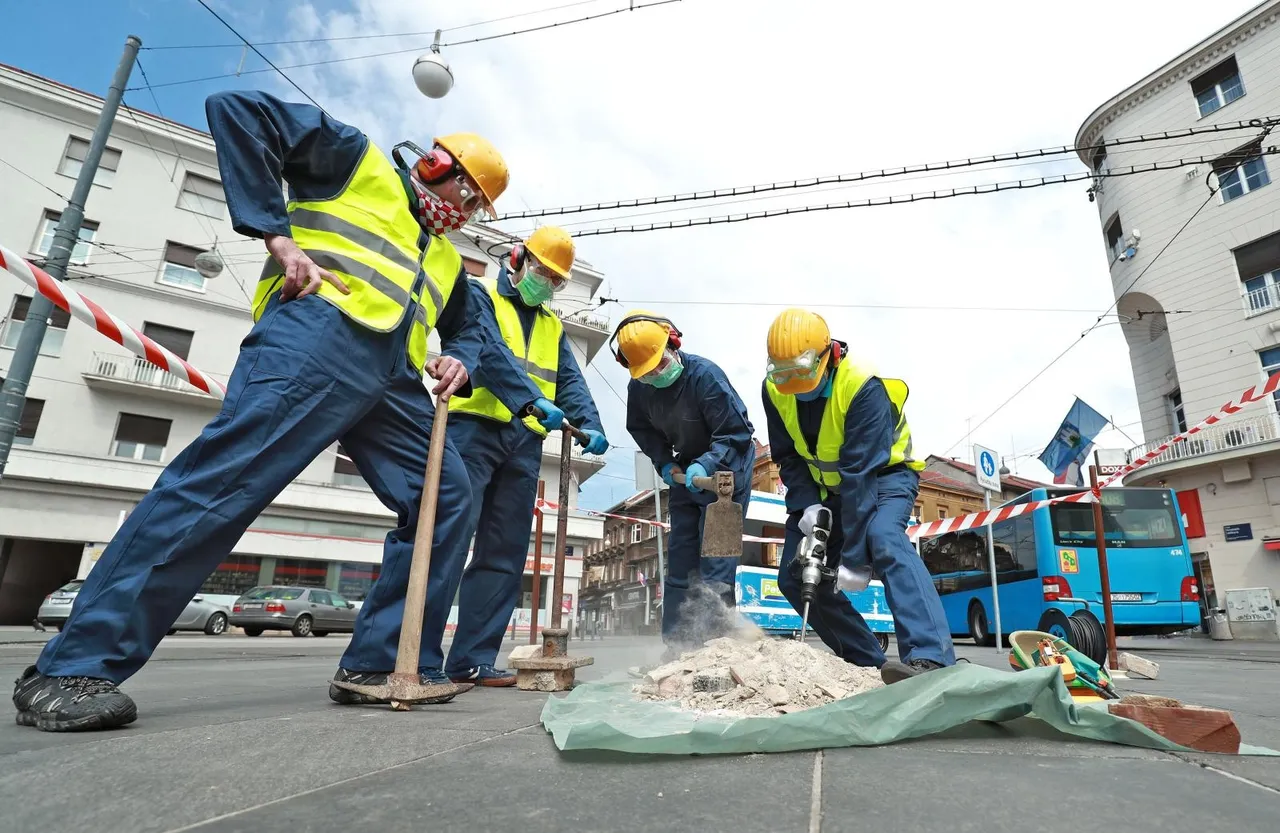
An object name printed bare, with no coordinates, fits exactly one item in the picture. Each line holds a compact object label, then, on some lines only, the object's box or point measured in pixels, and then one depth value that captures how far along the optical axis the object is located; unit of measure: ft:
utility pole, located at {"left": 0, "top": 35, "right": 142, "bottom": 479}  21.50
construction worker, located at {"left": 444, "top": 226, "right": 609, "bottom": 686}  10.87
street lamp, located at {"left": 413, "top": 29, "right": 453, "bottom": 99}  29.91
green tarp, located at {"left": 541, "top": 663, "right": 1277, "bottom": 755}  4.58
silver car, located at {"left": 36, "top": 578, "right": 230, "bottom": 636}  42.98
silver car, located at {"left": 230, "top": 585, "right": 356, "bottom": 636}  49.26
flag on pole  46.70
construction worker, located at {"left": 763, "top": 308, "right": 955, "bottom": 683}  9.17
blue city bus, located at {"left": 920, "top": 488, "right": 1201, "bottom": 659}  32.65
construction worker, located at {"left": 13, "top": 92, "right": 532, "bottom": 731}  5.69
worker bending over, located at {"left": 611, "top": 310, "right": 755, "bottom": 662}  12.87
